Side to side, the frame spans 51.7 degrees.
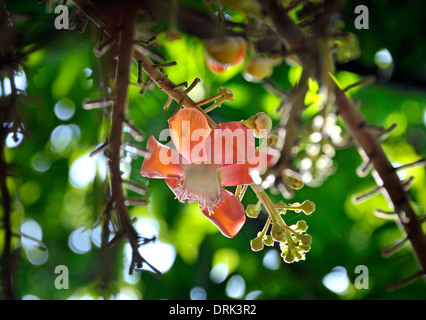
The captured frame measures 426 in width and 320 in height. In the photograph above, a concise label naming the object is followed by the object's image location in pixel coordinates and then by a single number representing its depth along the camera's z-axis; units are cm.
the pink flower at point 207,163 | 46
